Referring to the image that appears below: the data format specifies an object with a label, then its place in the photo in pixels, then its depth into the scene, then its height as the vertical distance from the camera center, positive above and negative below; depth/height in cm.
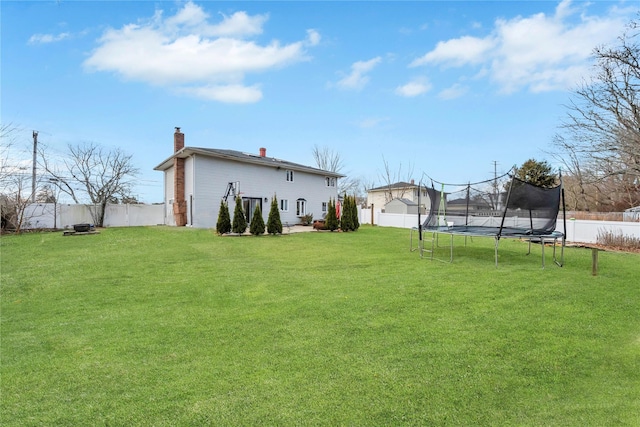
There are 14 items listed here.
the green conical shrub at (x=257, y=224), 1415 -28
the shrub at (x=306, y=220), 2134 -19
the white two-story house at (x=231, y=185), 1730 +194
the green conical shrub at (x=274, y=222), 1456 -20
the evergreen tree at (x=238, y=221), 1407 -13
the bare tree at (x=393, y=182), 3469 +366
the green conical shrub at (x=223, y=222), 1390 -16
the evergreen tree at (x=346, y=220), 1652 -17
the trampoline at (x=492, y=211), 703 +9
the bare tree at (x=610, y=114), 1347 +443
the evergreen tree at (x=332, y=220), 1658 -16
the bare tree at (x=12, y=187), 1452 +163
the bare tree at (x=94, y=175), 1967 +287
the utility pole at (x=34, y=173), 1746 +264
